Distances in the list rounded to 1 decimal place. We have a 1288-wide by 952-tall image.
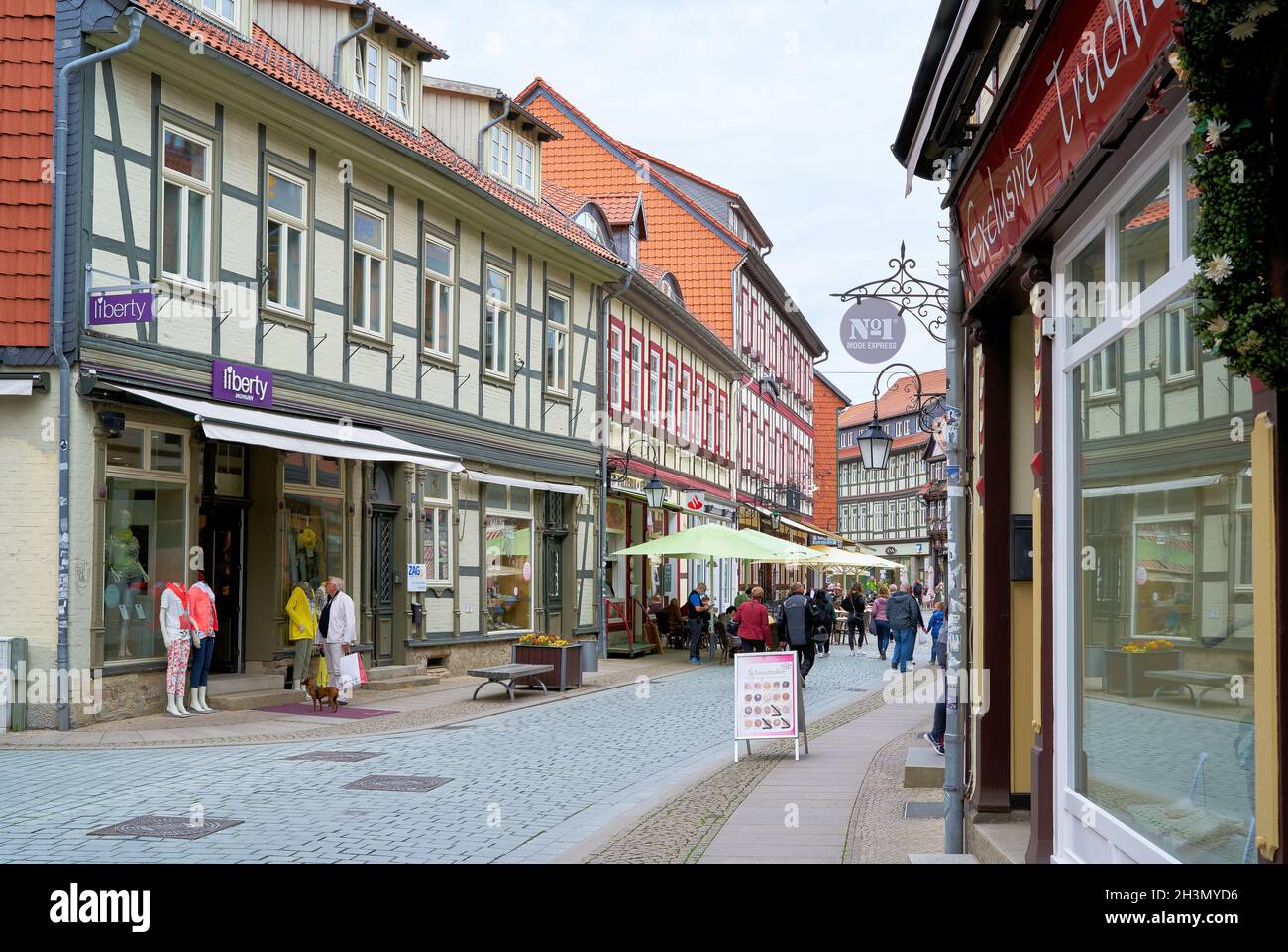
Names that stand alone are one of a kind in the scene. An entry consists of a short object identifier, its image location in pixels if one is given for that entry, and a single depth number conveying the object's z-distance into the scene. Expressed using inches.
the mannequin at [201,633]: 597.6
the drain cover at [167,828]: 339.6
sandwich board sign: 523.5
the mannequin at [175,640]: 588.7
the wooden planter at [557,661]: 796.0
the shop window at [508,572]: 935.7
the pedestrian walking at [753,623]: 740.0
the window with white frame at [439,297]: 846.5
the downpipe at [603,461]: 1107.9
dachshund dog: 648.4
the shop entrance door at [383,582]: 790.5
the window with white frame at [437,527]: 844.6
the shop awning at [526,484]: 894.4
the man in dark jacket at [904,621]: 1028.5
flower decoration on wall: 129.0
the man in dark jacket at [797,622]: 732.0
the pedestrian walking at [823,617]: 1208.2
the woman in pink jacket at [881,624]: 1291.1
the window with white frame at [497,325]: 929.5
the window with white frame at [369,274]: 766.5
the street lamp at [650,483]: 1127.0
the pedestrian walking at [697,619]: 1141.1
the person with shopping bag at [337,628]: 648.4
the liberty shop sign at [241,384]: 629.6
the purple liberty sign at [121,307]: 534.6
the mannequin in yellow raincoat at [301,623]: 687.1
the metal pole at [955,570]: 310.0
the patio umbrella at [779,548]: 1071.6
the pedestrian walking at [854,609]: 1467.3
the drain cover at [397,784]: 430.6
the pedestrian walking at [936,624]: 995.4
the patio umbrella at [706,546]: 1019.3
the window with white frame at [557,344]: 1037.2
